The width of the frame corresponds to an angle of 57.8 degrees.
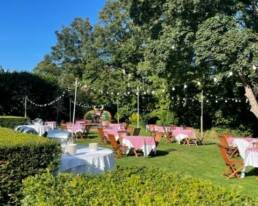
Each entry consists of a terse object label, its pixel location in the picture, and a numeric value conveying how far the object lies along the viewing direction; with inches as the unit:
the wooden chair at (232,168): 215.8
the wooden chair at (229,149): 300.4
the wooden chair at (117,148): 285.9
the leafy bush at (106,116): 599.5
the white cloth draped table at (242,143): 270.7
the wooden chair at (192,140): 384.3
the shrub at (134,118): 563.9
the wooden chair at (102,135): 370.5
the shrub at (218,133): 447.4
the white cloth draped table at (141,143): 293.5
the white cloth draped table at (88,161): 158.3
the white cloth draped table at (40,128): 373.4
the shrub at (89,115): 605.8
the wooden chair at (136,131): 363.2
